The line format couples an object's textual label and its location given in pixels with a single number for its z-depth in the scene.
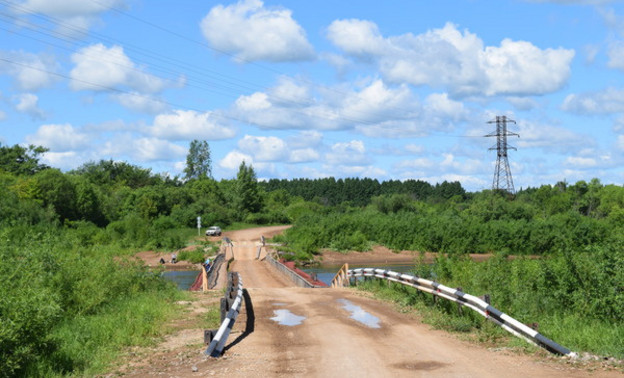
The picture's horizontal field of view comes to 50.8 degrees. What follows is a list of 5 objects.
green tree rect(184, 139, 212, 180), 156.12
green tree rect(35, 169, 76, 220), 81.06
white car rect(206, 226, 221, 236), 85.28
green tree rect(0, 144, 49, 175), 110.88
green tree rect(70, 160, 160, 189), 143.12
